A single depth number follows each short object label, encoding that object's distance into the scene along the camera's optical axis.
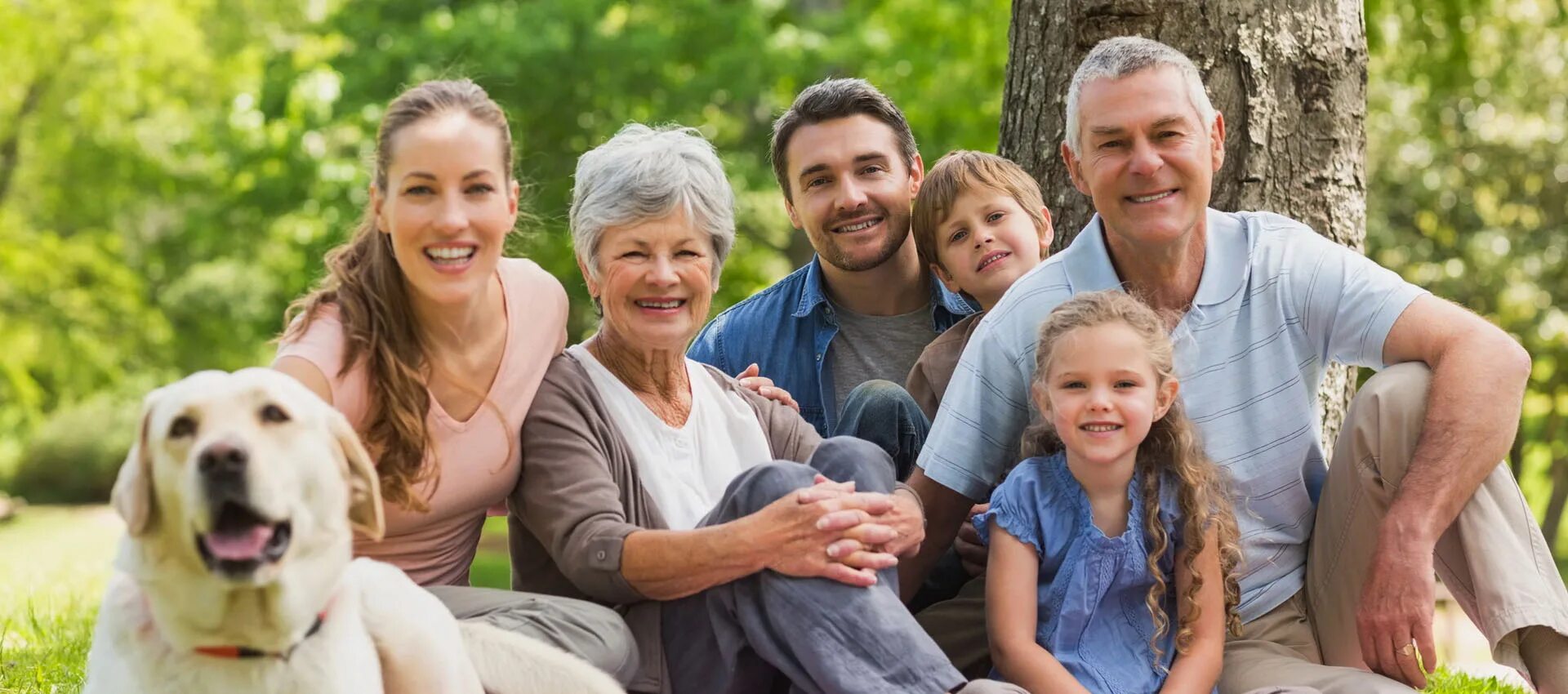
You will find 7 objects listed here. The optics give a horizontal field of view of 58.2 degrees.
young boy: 4.15
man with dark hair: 4.46
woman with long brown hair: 3.10
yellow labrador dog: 2.20
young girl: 3.25
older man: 3.36
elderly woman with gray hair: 2.99
